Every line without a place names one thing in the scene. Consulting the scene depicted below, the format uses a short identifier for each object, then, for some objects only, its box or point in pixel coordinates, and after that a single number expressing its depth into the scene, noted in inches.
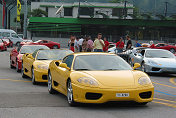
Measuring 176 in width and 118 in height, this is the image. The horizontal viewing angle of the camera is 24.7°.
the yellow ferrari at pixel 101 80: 301.0
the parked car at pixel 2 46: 1550.2
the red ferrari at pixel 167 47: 1878.4
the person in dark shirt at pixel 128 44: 839.2
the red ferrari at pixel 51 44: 1907.9
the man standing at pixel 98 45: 786.8
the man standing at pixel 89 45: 850.6
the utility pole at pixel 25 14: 2091.5
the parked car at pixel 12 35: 2112.5
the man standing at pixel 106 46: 875.6
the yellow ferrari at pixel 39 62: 474.6
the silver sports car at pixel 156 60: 642.8
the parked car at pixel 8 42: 1900.8
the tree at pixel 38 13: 3597.7
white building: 3508.9
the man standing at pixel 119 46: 828.0
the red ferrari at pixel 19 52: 650.2
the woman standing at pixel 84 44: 861.8
